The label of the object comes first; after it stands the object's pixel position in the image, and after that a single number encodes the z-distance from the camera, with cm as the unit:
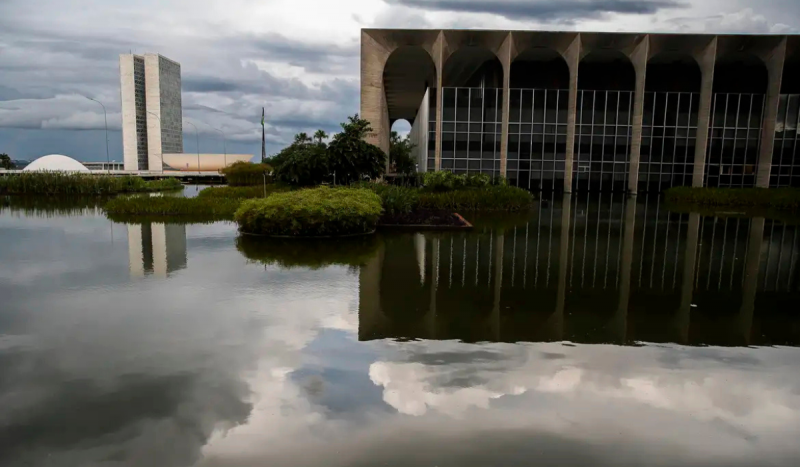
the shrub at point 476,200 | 2175
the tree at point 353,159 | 2566
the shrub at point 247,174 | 4042
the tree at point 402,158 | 4784
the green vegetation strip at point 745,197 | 2567
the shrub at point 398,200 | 1809
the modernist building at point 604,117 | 3612
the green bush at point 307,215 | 1412
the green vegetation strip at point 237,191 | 2530
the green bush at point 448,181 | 2364
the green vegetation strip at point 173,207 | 1978
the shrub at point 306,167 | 2545
